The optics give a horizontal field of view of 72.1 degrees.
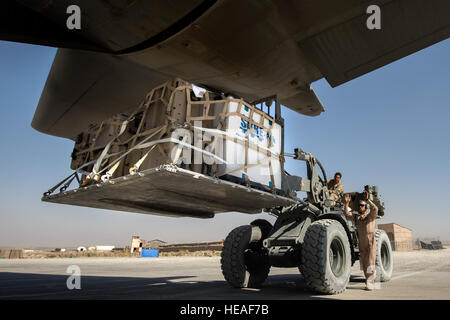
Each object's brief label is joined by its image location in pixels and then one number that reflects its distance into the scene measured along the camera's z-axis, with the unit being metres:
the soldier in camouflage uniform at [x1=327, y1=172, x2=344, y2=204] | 8.29
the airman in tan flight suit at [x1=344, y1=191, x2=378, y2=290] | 6.41
